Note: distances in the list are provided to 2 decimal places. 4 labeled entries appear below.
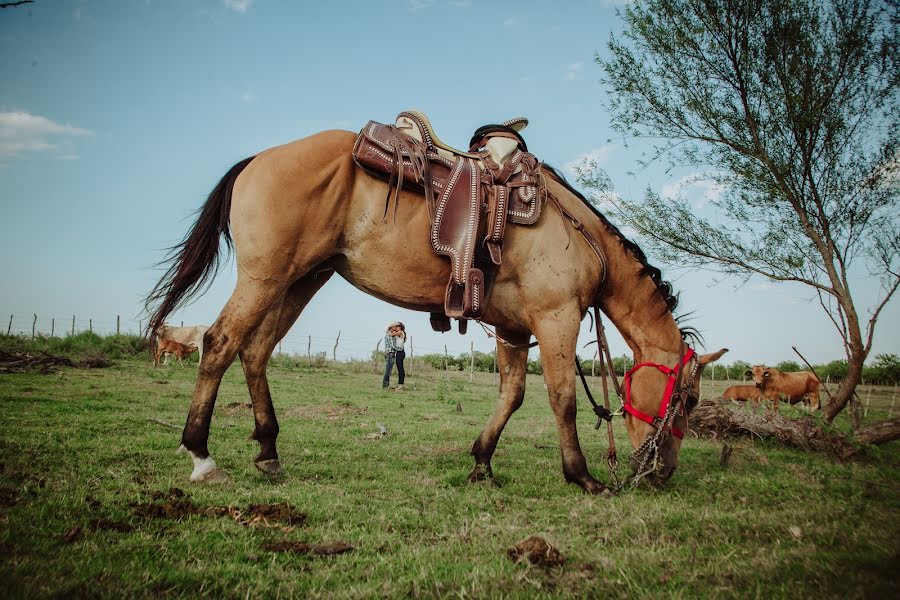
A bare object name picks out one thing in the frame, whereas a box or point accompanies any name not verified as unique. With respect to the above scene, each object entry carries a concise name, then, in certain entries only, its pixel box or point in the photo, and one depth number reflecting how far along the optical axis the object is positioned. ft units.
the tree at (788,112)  26.73
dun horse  13.66
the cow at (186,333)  76.95
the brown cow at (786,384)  57.11
